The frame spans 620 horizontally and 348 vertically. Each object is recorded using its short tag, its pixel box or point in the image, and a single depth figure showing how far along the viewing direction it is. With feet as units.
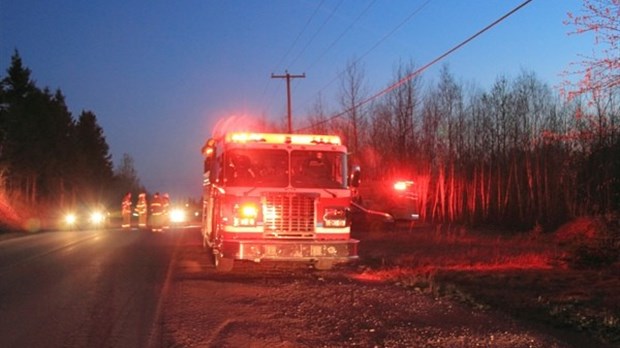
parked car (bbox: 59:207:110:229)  132.16
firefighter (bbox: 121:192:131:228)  119.96
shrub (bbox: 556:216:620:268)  50.03
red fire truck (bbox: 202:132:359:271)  41.83
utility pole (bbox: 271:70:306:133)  133.51
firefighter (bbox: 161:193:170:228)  109.19
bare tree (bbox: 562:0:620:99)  34.53
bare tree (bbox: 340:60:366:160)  144.66
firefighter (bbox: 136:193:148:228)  116.17
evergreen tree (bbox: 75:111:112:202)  260.23
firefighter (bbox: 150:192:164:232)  108.47
